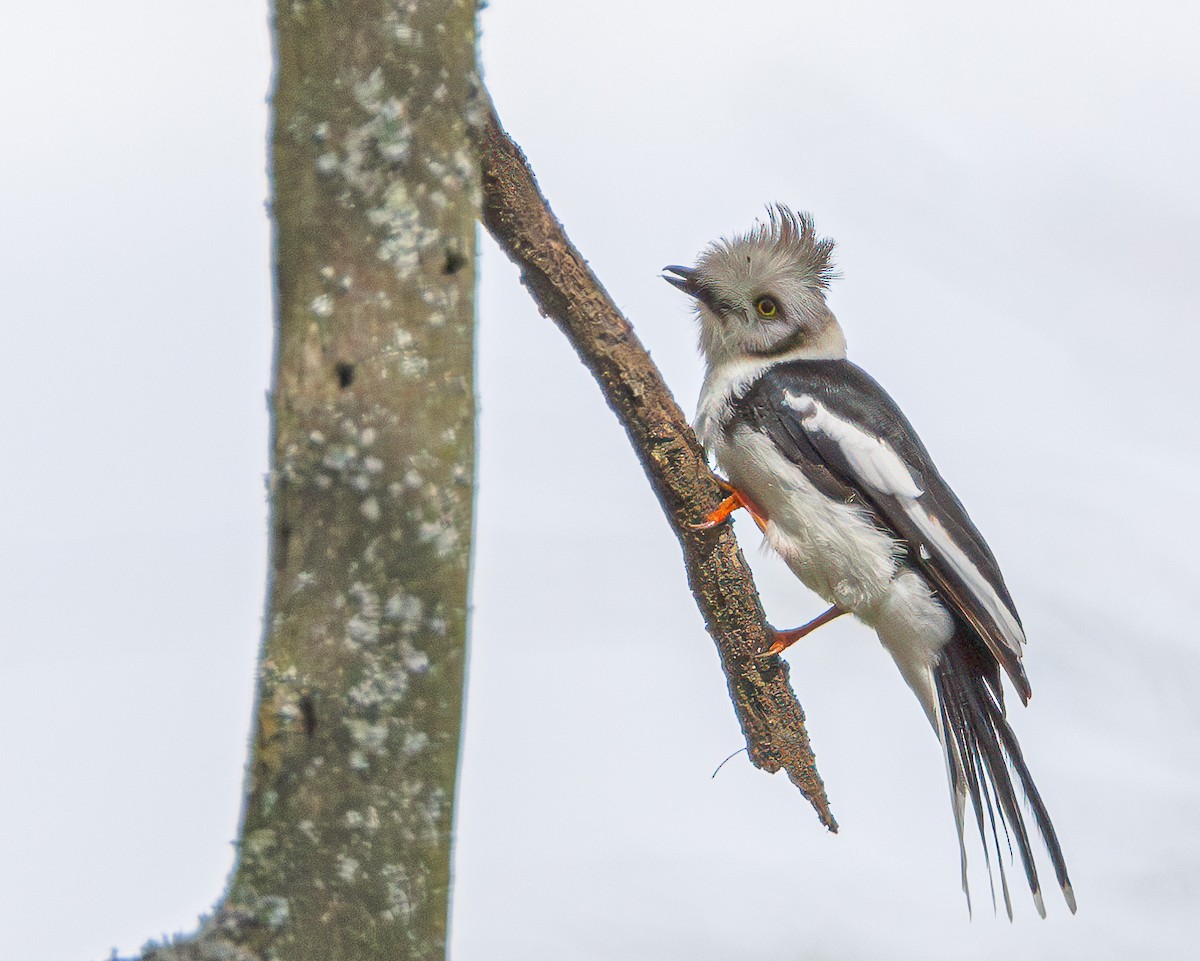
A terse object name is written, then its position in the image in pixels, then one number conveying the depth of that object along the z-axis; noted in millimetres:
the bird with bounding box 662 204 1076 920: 7253
